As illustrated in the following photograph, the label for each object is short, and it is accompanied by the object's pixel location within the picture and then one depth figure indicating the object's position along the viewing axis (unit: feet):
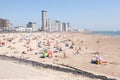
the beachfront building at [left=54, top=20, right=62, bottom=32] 633.57
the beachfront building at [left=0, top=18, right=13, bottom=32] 441.77
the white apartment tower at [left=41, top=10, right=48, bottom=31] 522.64
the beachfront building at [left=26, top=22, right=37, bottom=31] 555.61
